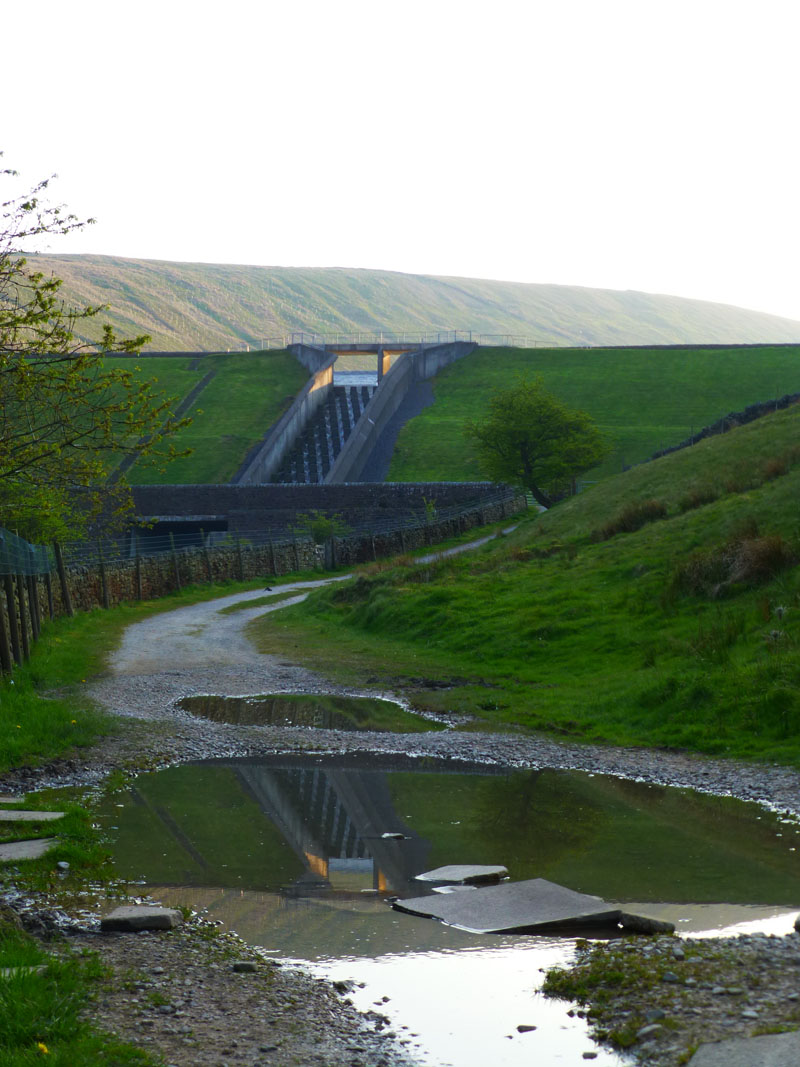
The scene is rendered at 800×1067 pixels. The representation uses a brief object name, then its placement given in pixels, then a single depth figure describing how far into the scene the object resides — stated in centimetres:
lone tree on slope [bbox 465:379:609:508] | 5772
